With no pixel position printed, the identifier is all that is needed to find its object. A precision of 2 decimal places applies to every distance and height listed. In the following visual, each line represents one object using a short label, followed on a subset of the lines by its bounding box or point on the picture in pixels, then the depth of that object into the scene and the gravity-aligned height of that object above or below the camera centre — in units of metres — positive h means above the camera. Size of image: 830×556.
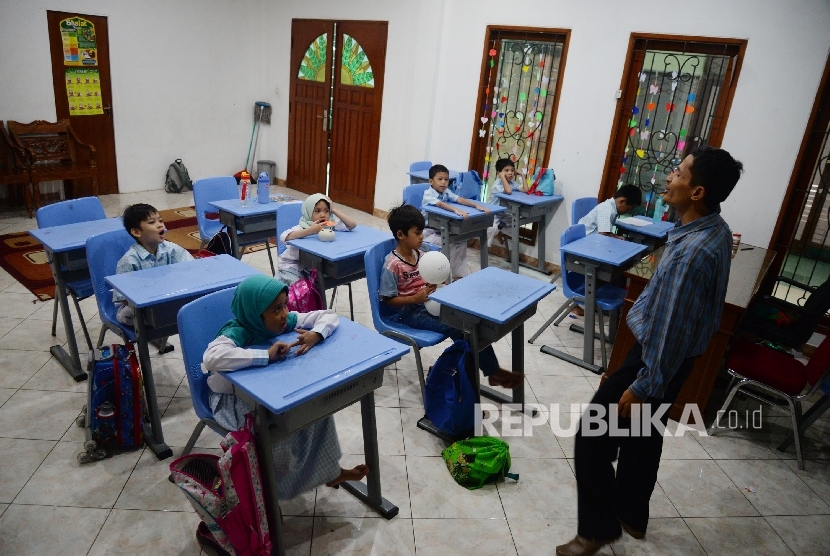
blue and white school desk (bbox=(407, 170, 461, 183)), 5.41 -0.67
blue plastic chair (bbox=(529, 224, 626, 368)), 3.50 -1.06
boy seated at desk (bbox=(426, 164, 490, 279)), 4.47 -0.73
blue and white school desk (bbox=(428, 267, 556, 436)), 2.41 -0.81
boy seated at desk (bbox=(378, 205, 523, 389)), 2.74 -0.87
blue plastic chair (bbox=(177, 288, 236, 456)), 1.97 -0.86
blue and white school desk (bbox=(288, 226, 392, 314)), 3.08 -0.84
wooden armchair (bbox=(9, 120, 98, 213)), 5.50 -0.83
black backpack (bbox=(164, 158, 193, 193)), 6.91 -1.17
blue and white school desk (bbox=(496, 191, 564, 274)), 4.87 -0.80
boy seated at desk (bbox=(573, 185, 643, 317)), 4.08 -0.62
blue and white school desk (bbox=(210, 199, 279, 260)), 3.73 -0.87
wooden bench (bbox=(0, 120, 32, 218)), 5.33 -0.96
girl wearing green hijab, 1.80 -0.83
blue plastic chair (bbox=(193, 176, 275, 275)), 4.11 -0.80
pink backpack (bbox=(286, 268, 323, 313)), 2.73 -0.96
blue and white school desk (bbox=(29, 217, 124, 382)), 2.79 -0.91
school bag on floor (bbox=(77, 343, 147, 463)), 2.34 -1.32
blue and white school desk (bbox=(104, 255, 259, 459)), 2.29 -0.85
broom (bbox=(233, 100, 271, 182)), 7.65 -0.44
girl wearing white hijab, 3.31 -0.77
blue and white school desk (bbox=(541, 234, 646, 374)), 3.31 -0.81
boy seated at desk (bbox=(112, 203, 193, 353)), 2.65 -0.77
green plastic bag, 2.38 -1.44
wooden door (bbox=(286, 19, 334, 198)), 6.81 -0.14
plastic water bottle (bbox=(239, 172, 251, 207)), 3.86 -0.71
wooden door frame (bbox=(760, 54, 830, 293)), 3.82 -0.28
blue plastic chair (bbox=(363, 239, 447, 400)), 2.72 -1.07
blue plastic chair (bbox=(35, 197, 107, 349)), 3.00 -0.82
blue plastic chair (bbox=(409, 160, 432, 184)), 5.62 -0.61
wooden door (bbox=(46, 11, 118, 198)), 5.84 -0.07
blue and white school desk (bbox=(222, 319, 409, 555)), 1.69 -0.86
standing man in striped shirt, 1.69 -0.61
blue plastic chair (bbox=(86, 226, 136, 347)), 2.63 -0.87
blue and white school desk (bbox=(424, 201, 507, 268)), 4.32 -0.88
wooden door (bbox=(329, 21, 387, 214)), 6.29 -0.16
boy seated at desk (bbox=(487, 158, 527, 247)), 5.05 -0.65
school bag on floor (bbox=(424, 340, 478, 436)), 2.48 -1.24
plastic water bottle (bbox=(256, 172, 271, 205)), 3.92 -0.68
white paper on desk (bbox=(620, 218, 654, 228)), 4.27 -0.72
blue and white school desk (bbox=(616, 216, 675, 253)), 4.14 -0.75
